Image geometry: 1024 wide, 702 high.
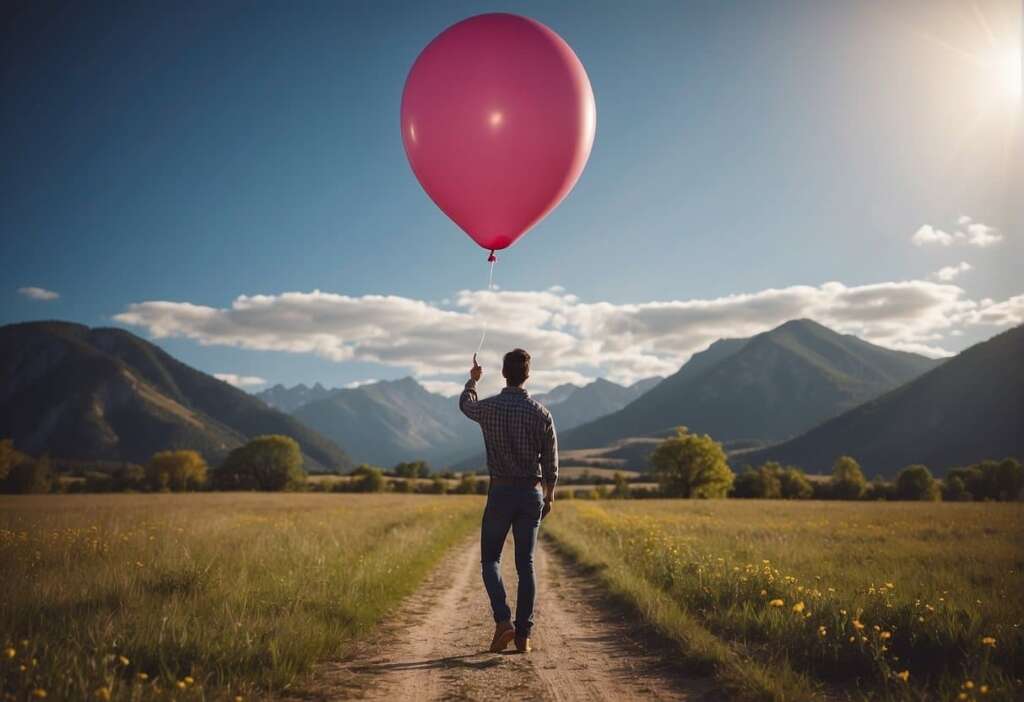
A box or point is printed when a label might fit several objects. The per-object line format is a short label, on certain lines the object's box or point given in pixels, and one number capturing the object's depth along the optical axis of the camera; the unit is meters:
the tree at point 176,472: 77.88
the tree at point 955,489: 73.38
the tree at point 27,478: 62.34
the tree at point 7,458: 62.16
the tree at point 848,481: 73.50
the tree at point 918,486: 72.69
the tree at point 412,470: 103.19
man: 5.57
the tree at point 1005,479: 69.69
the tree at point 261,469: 83.88
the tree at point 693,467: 58.81
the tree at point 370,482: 87.94
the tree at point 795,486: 75.75
